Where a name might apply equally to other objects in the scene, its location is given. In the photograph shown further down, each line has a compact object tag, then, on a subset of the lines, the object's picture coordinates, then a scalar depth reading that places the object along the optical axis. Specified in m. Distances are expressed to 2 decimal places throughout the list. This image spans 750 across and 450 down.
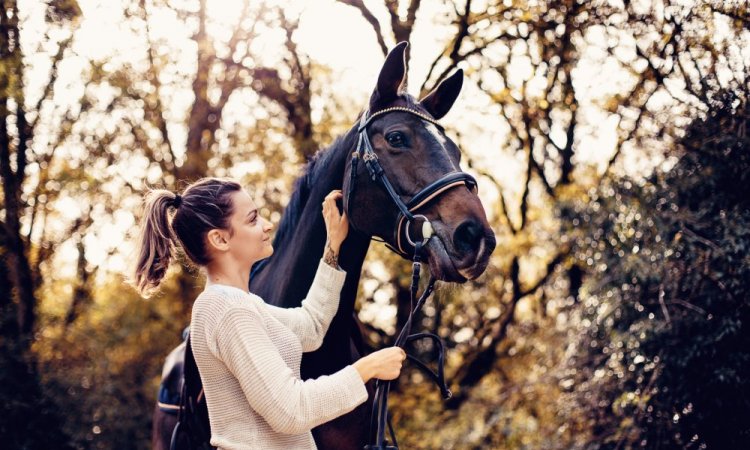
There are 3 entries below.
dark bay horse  2.36
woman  1.89
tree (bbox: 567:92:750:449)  4.66
